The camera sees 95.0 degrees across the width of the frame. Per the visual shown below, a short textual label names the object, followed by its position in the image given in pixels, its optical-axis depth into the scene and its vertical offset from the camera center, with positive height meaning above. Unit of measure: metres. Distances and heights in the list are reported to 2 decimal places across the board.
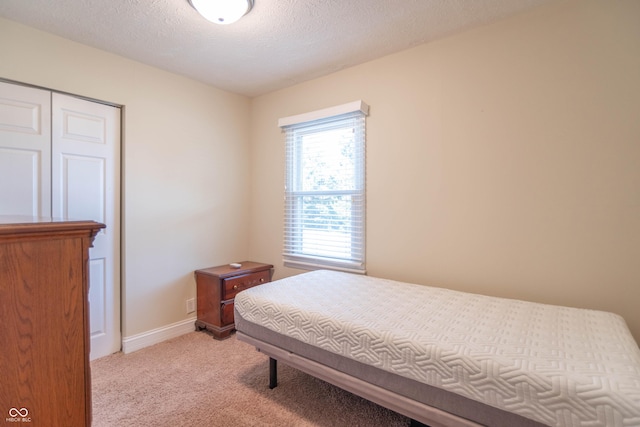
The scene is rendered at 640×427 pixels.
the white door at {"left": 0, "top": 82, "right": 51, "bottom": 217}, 1.95 +0.43
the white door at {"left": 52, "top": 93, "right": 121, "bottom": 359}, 2.18 +0.21
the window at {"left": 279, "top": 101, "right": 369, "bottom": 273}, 2.58 +0.23
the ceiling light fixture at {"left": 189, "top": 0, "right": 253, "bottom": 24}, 1.66 +1.18
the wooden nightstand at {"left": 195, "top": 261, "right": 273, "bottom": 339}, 2.70 -0.75
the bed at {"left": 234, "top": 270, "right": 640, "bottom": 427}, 0.97 -0.56
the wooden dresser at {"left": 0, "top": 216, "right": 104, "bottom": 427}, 0.82 -0.33
